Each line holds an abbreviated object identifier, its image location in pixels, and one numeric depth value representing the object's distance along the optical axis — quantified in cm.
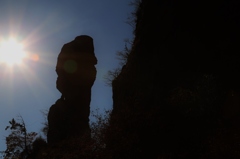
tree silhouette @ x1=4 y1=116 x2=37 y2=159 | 3369
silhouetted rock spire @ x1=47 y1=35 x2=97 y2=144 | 4000
